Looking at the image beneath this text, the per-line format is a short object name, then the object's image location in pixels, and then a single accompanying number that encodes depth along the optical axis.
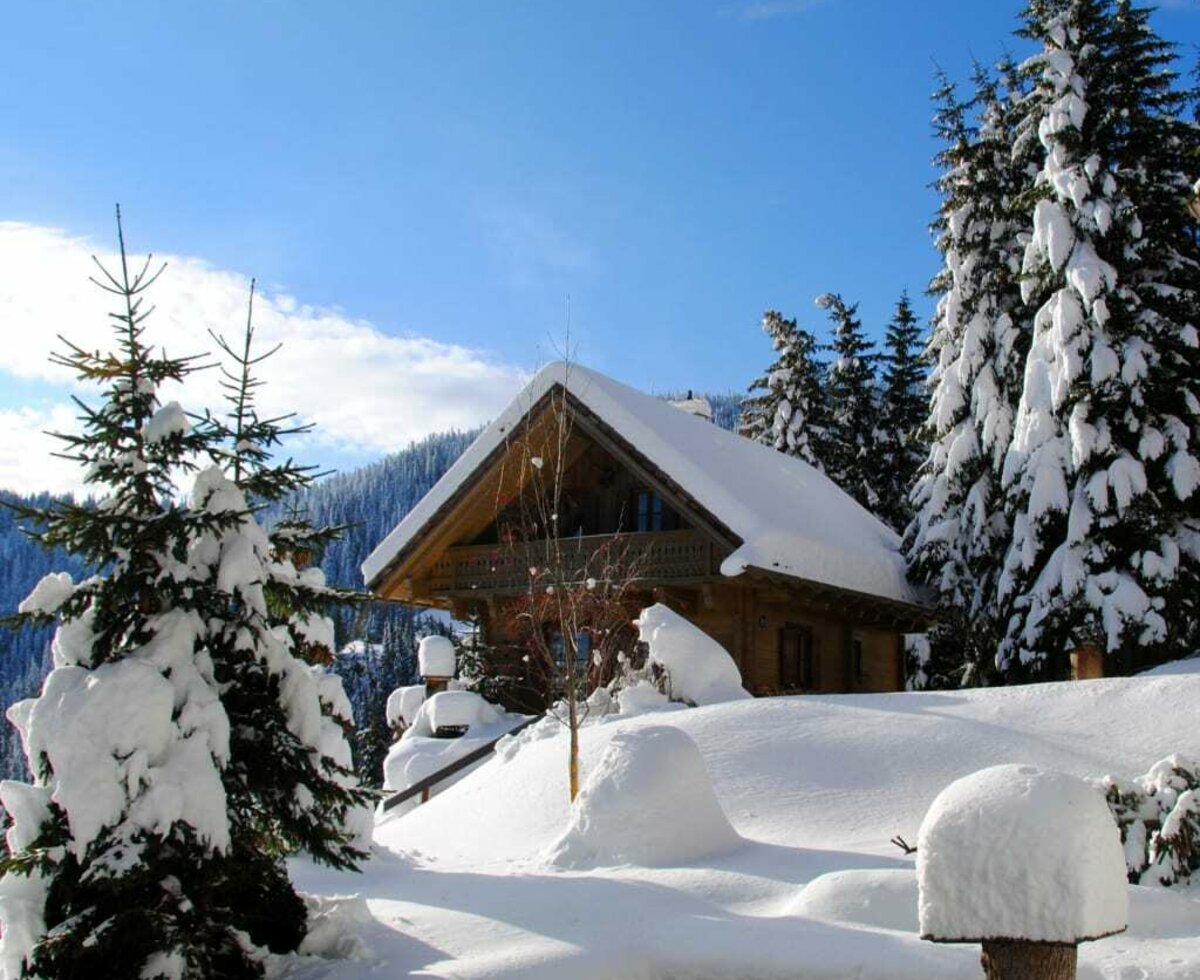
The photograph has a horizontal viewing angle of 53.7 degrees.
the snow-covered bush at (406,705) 24.98
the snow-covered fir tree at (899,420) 36.31
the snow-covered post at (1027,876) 5.30
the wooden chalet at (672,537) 20.41
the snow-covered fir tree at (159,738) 6.73
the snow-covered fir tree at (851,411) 36.88
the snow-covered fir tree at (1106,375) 19.45
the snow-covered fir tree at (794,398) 36.53
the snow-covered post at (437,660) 23.84
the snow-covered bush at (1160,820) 8.72
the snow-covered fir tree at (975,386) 23.34
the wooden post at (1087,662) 19.89
